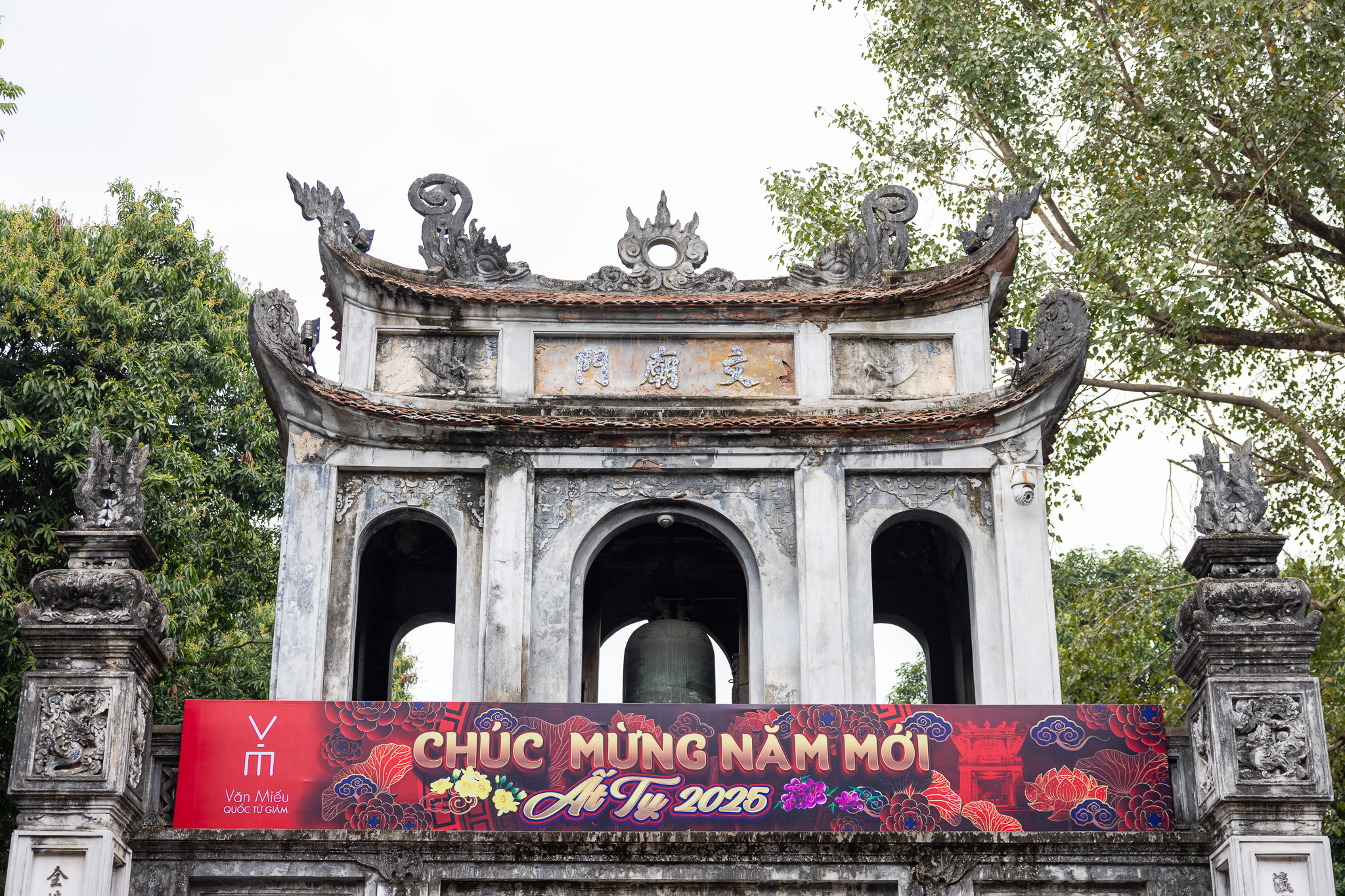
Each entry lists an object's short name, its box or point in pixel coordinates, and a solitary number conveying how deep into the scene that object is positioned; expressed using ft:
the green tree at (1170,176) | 59.41
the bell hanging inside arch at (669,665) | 46.42
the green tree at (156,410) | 58.29
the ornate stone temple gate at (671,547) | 36.40
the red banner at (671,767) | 37.58
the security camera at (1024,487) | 45.93
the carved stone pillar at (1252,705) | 35.12
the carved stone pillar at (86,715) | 34.73
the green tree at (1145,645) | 58.18
